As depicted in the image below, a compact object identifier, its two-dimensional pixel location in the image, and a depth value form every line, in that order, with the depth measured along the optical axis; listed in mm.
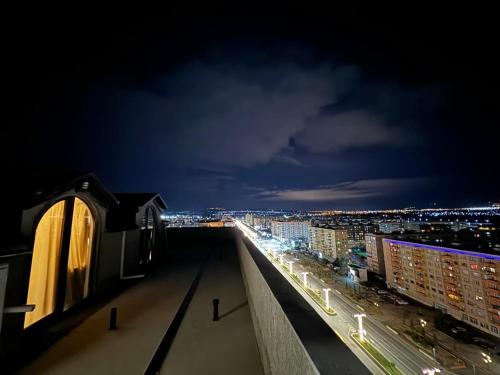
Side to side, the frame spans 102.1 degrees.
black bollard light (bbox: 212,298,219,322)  4449
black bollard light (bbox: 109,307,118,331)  3924
